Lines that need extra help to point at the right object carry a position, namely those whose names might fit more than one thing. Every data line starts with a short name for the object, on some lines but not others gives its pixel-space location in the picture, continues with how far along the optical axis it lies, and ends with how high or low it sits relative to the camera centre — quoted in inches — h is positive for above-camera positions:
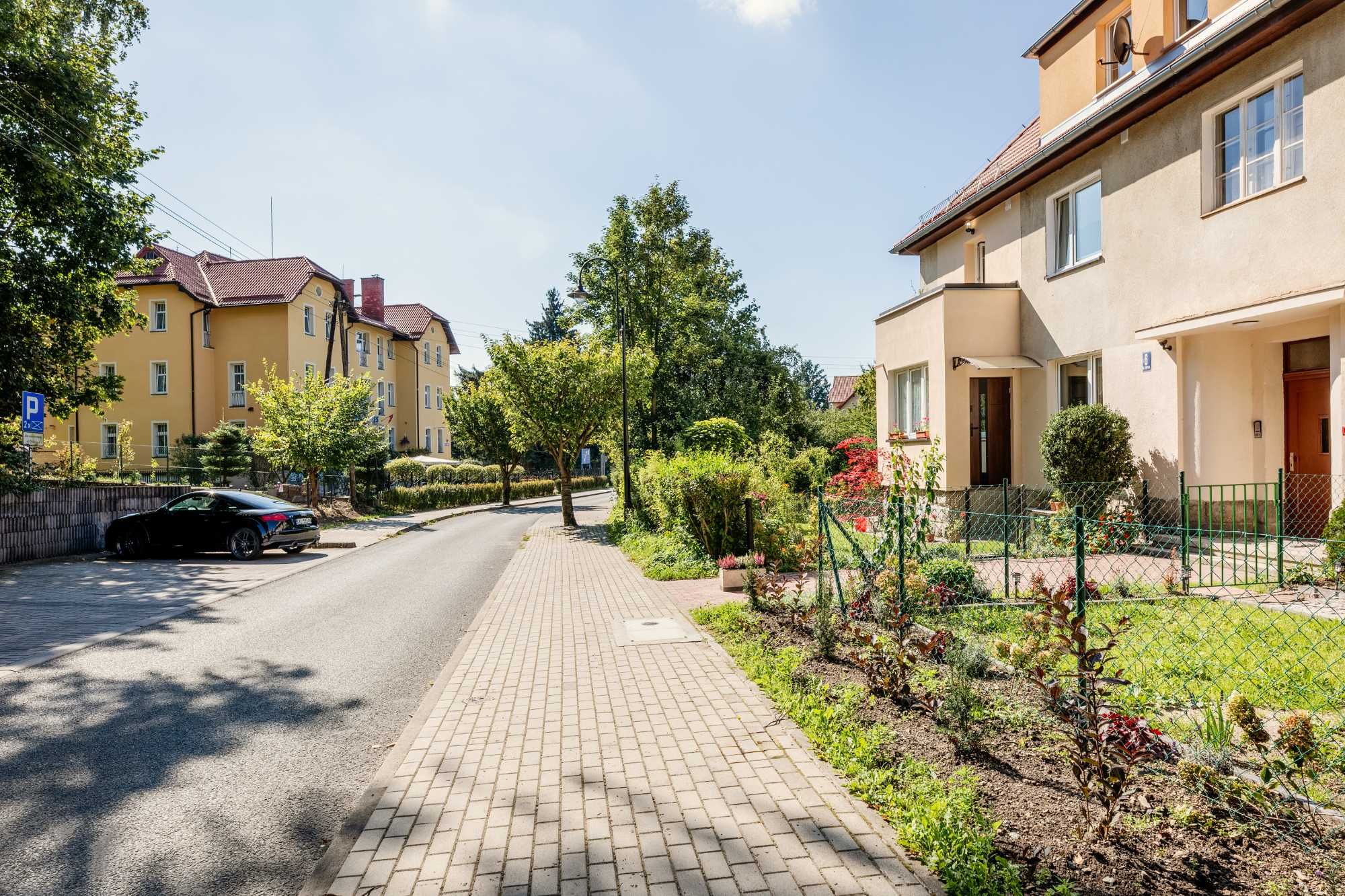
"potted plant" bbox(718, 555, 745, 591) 423.5 -71.3
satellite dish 551.8 +283.4
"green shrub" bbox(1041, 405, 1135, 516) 486.9 -9.0
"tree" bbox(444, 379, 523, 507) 1434.5 +41.8
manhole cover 312.5 -78.3
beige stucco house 382.0 +107.4
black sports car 643.5 -62.5
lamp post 842.2 -1.6
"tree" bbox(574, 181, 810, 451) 1443.2 +210.0
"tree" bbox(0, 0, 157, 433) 713.6 +241.9
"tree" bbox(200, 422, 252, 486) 1223.5 -3.6
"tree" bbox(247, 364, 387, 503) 1075.9 +31.5
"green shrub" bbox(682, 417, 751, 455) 970.1 +12.9
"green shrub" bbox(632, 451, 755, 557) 511.2 -37.2
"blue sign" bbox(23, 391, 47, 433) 607.2 +34.1
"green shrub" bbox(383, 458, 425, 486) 1459.2 -42.7
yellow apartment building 1473.9 +208.3
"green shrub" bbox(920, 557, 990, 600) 322.0 -57.4
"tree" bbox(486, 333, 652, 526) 905.5 +67.2
